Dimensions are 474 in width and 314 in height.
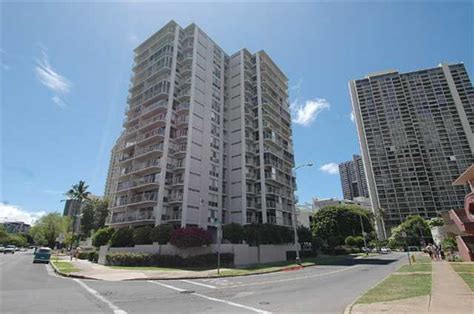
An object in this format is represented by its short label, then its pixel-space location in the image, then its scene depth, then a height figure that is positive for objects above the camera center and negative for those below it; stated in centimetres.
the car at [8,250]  6247 +36
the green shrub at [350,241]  6585 +156
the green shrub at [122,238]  3628 +158
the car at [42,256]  3556 -60
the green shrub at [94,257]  3869 -89
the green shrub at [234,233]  3634 +207
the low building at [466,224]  2655 +211
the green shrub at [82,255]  4306 -68
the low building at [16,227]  18360 +1704
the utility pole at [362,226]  6502 +516
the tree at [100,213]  7514 +1021
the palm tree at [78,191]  6806 +1442
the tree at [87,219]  7738 +875
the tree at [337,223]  6562 +591
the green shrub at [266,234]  3744 +205
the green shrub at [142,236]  3397 +172
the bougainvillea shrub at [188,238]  3081 +130
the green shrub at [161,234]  3241 +185
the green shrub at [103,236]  4069 +211
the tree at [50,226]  8631 +780
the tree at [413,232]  8739 +468
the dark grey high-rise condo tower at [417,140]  10031 +4007
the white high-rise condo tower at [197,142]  4197 +1853
